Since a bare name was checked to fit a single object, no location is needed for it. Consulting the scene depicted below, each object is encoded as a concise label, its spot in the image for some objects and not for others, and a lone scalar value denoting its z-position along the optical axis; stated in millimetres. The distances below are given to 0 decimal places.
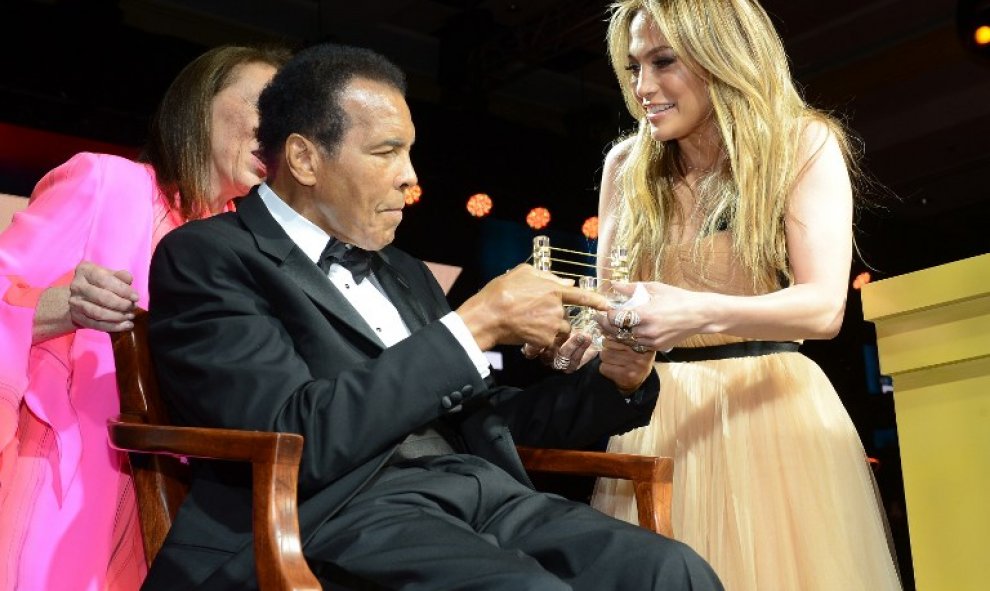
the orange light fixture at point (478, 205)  7691
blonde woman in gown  2254
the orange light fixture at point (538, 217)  7945
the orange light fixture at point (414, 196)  6640
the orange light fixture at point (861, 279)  11305
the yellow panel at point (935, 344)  2084
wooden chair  1640
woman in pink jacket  2195
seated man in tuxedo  1729
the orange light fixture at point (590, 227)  7969
